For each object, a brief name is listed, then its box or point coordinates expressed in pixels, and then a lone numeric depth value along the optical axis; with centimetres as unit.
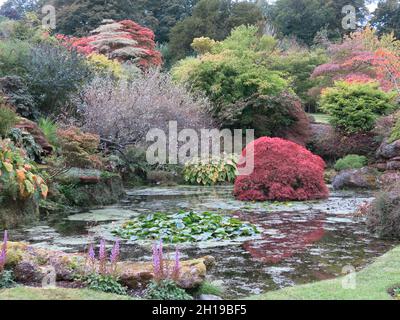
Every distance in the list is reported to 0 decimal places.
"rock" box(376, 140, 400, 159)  1690
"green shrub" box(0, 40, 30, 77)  1603
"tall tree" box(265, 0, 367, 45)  3858
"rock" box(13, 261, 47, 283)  506
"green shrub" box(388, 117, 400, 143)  1708
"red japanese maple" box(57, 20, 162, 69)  2727
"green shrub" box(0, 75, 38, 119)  1398
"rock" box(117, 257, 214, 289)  496
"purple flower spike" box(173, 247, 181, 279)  482
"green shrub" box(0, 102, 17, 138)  980
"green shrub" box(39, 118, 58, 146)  1302
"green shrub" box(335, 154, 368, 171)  1800
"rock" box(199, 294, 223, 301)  480
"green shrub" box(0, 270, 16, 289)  480
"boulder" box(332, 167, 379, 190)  1515
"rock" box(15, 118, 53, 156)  1201
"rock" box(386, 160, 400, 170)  1644
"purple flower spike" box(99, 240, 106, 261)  479
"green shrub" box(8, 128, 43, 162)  1074
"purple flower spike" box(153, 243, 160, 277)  481
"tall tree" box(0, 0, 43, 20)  4503
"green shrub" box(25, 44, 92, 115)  1543
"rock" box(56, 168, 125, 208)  1149
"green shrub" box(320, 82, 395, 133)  1983
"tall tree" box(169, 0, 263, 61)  3325
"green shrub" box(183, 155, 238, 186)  1709
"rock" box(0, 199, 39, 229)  872
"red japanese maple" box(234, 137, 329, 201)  1261
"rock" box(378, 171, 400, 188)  1429
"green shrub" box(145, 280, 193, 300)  468
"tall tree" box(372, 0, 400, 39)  3791
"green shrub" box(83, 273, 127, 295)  479
